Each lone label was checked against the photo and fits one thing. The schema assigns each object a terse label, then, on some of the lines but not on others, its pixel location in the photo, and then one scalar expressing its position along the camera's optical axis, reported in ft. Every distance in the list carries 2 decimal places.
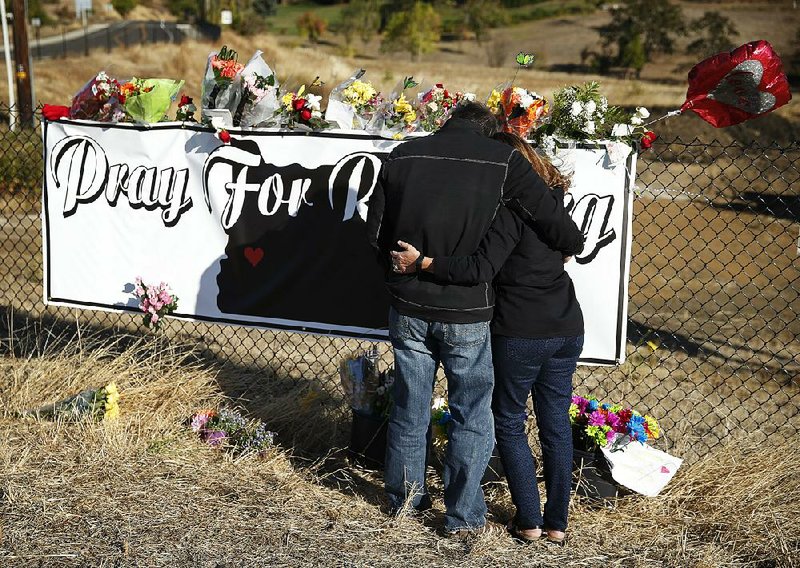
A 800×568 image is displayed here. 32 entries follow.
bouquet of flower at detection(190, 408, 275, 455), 14.83
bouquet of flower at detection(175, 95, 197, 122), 16.61
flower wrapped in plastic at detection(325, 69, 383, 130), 15.53
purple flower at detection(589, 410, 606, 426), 13.84
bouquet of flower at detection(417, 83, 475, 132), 15.26
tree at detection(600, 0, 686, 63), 156.97
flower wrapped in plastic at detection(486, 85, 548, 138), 14.21
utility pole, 56.31
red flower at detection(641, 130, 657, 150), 14.15
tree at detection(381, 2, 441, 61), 163.02
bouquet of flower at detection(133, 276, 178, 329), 16.48
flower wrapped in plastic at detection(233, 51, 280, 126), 15.75
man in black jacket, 11.40
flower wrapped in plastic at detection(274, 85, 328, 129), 15.69
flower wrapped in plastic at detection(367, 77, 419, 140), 15.38
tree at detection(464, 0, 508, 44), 192.36
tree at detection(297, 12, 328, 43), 190.90
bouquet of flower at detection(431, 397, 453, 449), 14.25
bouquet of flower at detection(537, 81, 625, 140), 14.17
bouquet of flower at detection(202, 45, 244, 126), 16.05
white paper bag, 13.30
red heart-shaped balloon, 13.74
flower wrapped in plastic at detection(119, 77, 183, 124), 16.48
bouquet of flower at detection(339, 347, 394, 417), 14.60
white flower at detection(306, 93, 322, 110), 15.72
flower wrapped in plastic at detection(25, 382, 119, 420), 15.51
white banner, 15.87
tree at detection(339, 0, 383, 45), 186.19
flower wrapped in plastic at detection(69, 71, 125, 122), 17.03
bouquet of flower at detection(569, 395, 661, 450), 13.75
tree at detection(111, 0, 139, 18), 197.26
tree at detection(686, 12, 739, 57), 155.12
